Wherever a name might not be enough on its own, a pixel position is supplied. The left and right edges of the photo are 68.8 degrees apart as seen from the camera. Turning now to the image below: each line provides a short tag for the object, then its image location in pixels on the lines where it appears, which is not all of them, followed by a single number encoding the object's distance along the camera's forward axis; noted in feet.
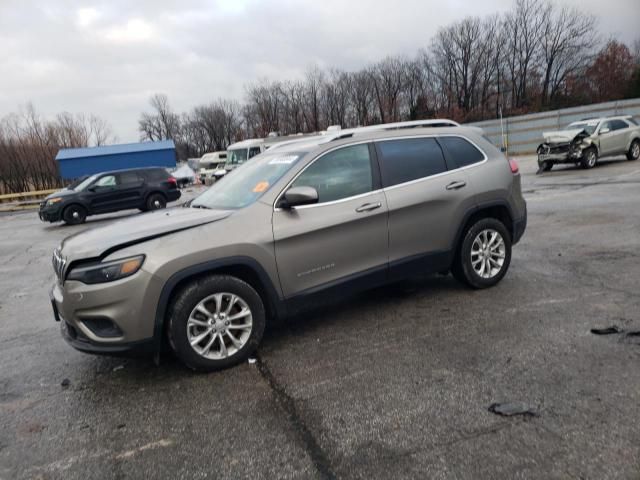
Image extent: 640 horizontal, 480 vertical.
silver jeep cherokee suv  11.13
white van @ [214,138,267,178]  86.89
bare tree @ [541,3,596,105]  200.44
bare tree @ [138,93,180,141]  333.21
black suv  54.34
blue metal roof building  132.77
